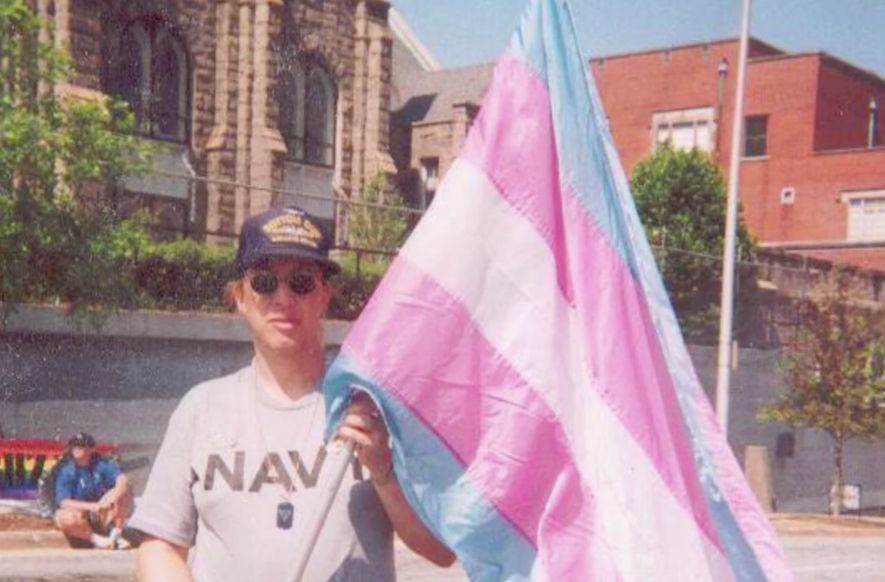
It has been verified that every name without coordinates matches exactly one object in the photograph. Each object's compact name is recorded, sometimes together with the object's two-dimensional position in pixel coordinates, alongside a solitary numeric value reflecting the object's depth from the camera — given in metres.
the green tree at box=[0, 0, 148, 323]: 14.76
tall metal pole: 22.08
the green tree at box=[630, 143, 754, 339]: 31.79
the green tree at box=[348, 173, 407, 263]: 24.91
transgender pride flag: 3.17
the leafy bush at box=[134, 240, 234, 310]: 20.22
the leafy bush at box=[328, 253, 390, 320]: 22.81
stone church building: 26.98
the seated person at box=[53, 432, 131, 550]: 13.61
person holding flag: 2.96
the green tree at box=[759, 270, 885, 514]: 23.91
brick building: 41.28
